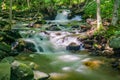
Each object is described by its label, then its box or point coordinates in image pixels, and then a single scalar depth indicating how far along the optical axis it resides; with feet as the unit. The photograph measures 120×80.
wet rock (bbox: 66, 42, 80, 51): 56.81
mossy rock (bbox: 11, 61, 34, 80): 32.58
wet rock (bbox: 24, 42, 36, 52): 55.83
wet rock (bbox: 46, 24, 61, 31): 73.61
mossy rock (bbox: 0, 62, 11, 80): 28.88
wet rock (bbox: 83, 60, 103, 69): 43.73
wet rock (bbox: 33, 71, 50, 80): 34.44
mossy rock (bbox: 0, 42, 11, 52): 49.68
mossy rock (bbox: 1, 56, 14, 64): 40.46
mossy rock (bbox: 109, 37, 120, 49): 49.94
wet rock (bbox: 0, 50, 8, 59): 46.08
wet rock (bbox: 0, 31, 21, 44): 57.00
